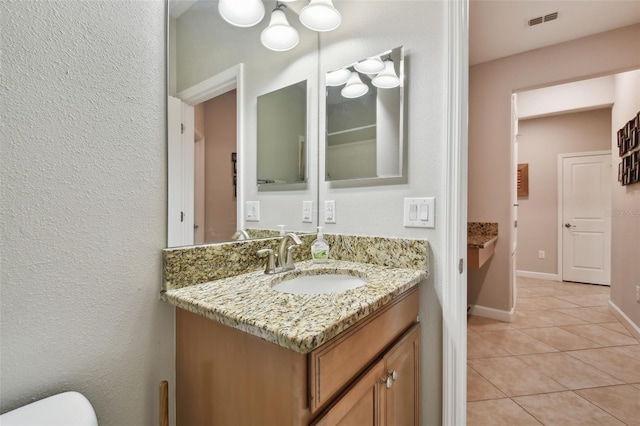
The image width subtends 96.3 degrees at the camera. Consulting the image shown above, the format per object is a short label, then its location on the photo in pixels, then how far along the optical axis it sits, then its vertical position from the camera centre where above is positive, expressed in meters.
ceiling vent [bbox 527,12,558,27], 2.23 +1.53
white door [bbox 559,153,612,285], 4.05 -0.10
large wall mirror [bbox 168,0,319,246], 0.96 +0.37
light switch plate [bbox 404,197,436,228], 1.18 +0.00
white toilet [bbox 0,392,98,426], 0.55 -0.41
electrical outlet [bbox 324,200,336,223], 1.47 +0.00
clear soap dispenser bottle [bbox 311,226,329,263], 1.34 -0.19
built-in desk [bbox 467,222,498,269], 2.34 -0.27
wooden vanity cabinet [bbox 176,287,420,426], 0.63 -0.43
